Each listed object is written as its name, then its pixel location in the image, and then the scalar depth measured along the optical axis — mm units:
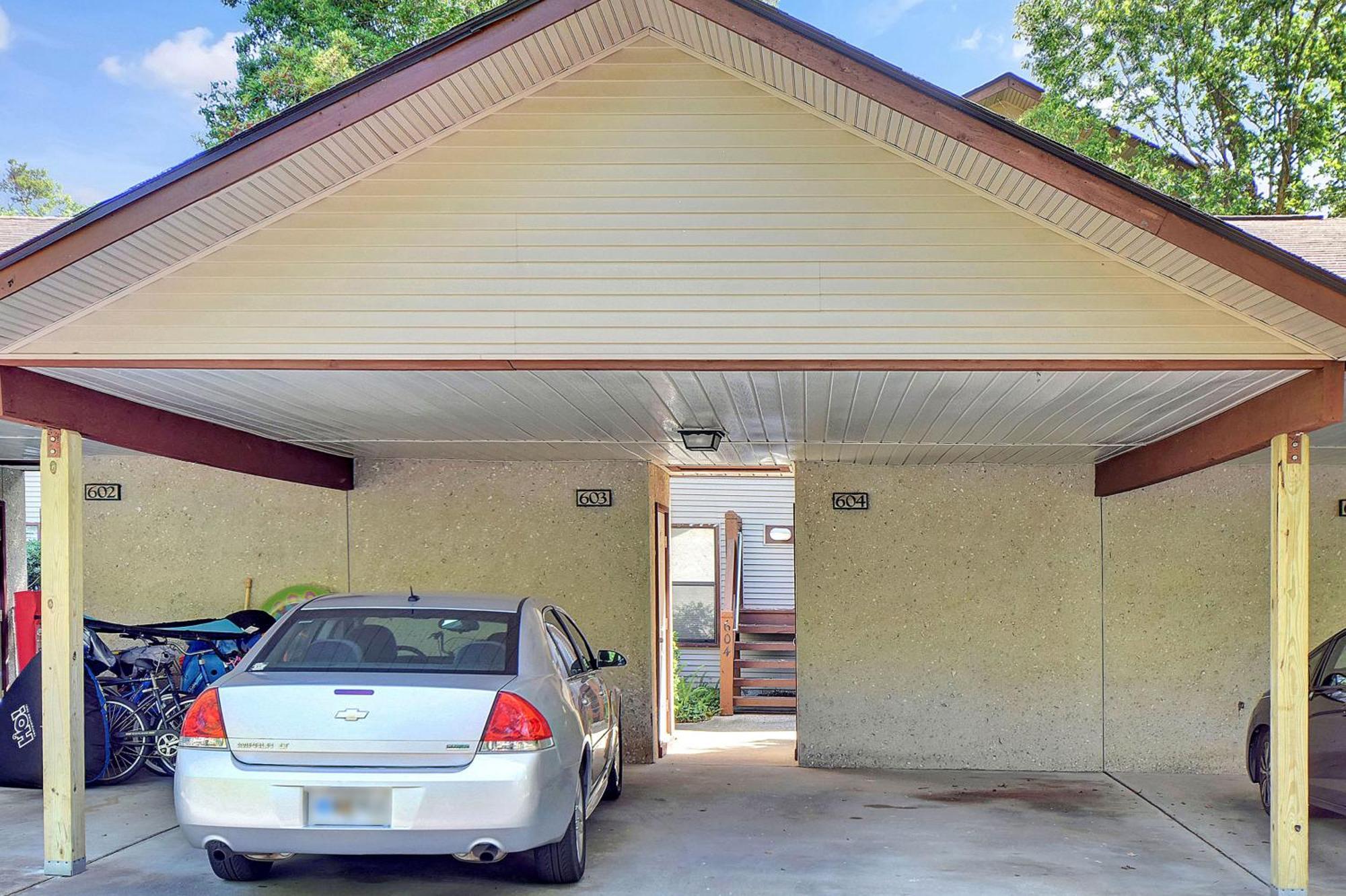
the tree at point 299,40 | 20453
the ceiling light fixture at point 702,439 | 7770
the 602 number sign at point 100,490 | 10305
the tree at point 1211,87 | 17703
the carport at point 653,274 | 5086
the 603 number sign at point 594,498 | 9984
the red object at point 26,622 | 9531
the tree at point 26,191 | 36875
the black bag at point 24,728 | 7922
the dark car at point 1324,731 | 7023
